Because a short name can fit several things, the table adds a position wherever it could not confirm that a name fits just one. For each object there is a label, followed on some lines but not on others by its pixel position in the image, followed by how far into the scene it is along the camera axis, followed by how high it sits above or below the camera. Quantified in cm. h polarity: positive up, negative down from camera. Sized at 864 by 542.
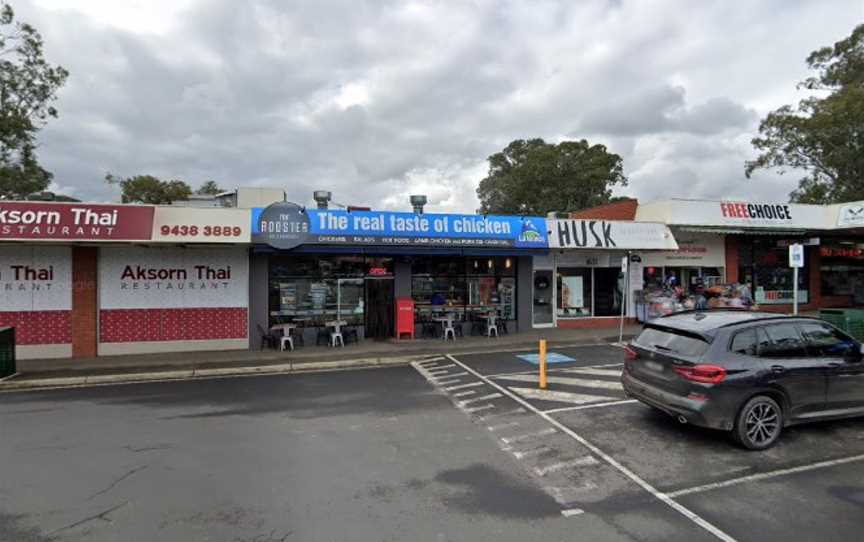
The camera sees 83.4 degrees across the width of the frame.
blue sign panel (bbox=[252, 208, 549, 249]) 1426 +156
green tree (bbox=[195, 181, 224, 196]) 5658 +1086
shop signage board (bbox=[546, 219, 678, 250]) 1695 +157
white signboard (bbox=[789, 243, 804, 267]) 1262 +57
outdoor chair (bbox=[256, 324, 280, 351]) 1460 -176
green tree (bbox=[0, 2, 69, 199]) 2214 +855
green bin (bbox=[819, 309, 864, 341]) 1336 -124
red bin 1558 -120
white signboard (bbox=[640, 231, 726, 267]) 1972 +101
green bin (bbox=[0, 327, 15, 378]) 1095 -157
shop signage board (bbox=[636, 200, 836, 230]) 1862 +252
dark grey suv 603 -125
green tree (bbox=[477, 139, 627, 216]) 5081 +1066
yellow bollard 943 -166
